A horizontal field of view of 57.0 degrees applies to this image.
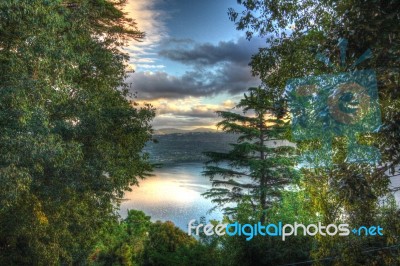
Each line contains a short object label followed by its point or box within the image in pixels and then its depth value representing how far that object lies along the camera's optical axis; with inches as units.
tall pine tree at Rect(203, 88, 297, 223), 746.8
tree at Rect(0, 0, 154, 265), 231.0
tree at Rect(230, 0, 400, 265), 135.6
